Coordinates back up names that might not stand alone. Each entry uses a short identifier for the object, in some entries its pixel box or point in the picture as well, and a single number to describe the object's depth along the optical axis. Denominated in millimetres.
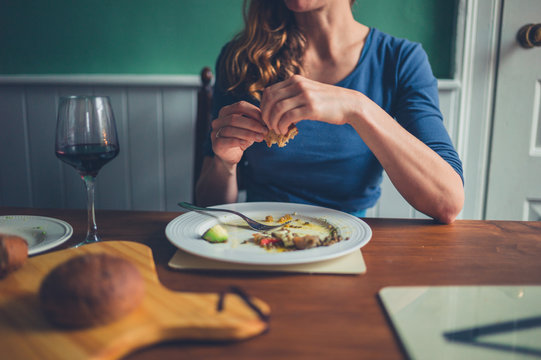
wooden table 416
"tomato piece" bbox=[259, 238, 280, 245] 694
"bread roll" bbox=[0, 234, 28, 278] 528
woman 1149
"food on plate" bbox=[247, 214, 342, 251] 673
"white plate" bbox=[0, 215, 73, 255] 682
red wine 651
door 1711
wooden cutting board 387
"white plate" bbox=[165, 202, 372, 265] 588
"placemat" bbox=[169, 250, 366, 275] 598
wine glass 641
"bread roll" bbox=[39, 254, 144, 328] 400
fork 786
